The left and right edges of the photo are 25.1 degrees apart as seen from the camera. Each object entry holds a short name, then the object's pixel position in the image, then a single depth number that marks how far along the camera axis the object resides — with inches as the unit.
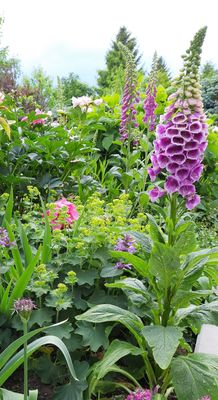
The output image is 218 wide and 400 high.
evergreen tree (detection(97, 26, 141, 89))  1351.9
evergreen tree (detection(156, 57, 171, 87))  1663.1
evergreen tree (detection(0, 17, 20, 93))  457.7
